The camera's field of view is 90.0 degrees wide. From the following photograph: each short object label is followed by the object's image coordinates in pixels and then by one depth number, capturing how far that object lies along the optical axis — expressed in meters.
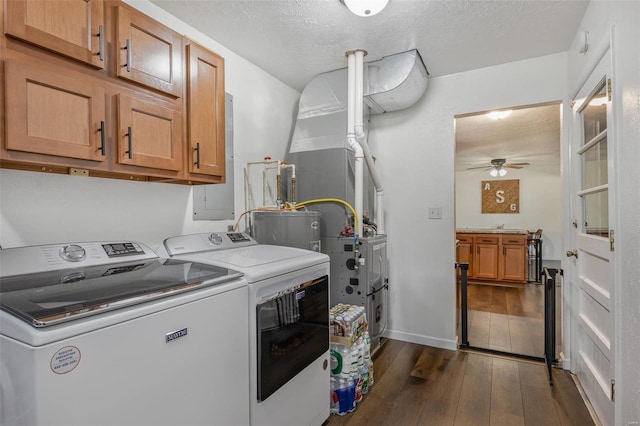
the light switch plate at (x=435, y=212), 2.84
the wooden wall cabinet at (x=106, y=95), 1.10
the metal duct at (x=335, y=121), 2.53
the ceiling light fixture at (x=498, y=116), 3.51
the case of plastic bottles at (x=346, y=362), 1.93
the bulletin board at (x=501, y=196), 7.15
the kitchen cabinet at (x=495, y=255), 5.25
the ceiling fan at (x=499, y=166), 6.09
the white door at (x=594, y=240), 1.59
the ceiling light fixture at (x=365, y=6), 1.74
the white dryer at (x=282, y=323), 1.36
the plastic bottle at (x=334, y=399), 1.93
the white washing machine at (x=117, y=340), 0.75
